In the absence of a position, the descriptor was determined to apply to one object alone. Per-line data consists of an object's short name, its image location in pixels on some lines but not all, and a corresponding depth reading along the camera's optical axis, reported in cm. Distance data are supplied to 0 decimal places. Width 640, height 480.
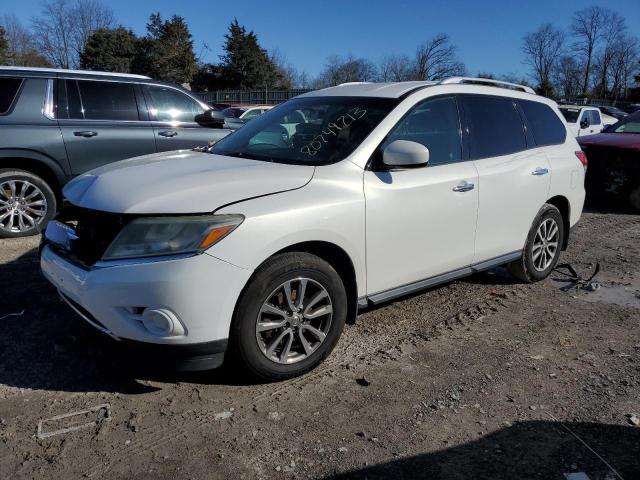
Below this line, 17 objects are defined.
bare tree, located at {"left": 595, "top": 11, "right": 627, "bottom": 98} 7394
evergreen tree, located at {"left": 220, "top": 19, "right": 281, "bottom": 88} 5538
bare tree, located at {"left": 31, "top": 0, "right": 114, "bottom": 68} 5362
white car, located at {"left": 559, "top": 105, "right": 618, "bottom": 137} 1652
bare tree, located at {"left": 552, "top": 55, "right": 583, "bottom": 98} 7481
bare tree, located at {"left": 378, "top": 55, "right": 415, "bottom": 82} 4151
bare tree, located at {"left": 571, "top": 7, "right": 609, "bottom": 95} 7450
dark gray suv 600
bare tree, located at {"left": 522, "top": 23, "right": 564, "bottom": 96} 7481
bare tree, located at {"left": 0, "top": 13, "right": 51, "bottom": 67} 5247
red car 871
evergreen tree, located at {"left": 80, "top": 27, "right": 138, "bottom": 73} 5266
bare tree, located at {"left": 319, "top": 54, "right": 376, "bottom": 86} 4832
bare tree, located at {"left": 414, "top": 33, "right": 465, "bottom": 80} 3866
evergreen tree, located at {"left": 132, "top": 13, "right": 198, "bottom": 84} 5494
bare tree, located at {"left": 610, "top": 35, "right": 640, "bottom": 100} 7331
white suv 281
